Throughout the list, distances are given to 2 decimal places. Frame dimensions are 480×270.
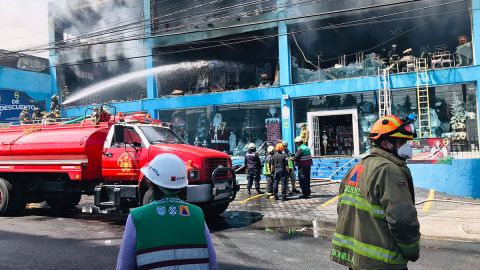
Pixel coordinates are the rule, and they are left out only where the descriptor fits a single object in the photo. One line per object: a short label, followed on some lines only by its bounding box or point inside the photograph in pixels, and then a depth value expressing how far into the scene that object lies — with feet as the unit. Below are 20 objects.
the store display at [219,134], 68.44
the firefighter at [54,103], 42.44
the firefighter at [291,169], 40.71
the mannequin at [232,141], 68.03
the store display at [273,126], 63.77
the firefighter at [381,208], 8.18
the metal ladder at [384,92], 53.72
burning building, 52.90
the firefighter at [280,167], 37.47
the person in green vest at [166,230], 6.79
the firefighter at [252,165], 42.75
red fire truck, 27.66
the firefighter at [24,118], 36.91
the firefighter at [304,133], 57.45
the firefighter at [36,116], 36.58
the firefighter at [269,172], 39.93
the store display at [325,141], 62.13
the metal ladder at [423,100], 52.49
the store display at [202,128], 69.82
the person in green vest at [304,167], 38.45
